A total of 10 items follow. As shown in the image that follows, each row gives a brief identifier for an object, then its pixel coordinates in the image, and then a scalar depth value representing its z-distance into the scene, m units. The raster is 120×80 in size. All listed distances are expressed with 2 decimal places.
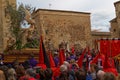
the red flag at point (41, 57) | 4.73
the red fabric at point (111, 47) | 6.45
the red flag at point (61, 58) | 4.80
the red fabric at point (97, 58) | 4.91
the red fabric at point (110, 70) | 3.98
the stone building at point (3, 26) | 9.82
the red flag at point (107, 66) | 4.04
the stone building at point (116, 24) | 19.73
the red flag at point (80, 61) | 5.04
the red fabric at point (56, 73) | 4.13
